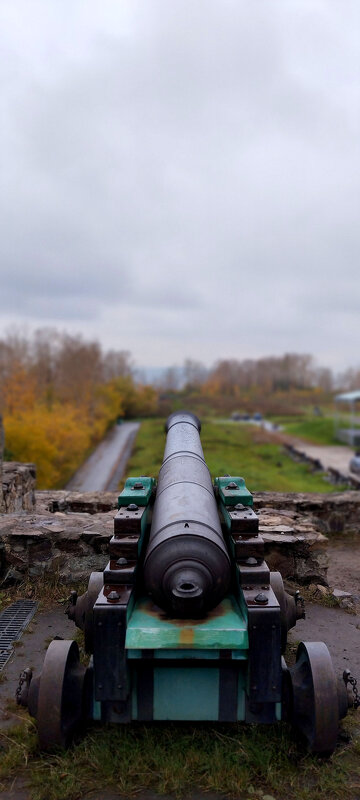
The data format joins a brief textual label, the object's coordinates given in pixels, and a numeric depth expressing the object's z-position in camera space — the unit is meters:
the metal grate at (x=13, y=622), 4.57
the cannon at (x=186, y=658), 3.23
